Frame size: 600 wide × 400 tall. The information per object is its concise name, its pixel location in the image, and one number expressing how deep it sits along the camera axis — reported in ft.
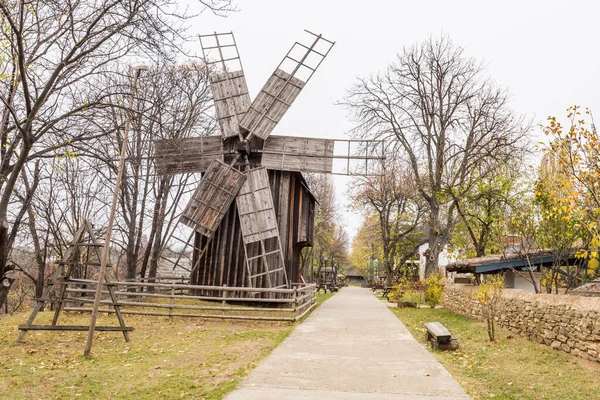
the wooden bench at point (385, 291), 114.21
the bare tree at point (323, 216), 133.62
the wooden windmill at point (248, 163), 56.39
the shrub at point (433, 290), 76.33
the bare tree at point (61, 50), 26.55
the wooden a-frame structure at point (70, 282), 32.83
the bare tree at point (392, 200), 114.32
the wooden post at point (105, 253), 28.48
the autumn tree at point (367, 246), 158.38
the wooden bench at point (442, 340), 33.17
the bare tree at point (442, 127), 82.53
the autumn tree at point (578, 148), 25.61
